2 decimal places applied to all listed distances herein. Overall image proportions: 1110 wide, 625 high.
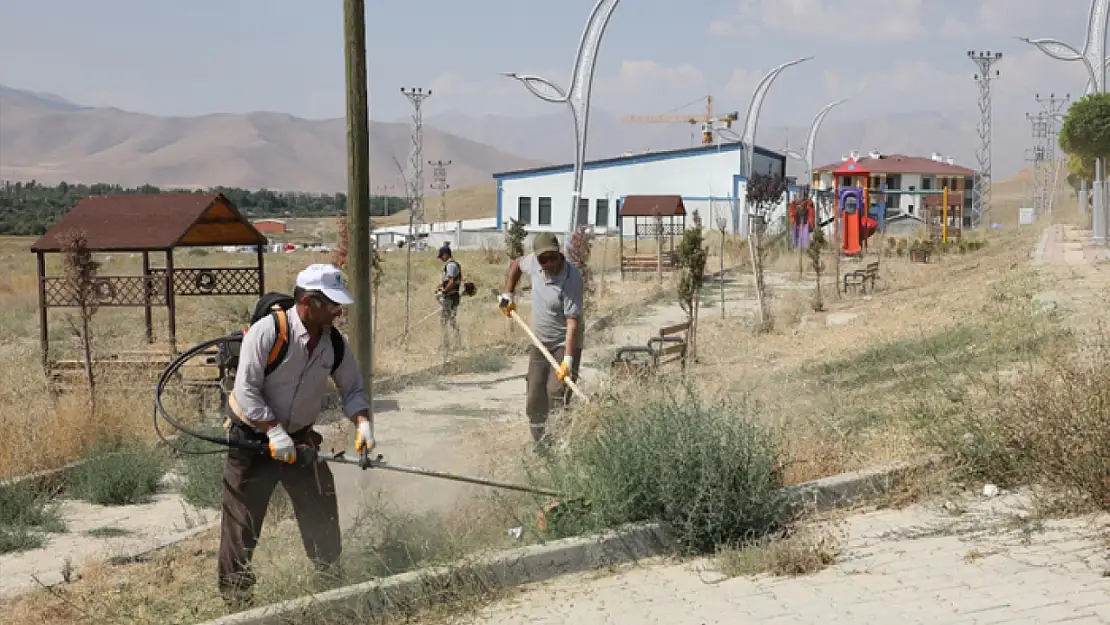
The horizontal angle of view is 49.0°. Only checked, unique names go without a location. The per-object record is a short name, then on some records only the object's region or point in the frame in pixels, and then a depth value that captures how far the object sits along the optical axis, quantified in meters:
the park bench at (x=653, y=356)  8.26
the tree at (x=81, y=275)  10.65
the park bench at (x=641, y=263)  33.56
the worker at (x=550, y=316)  8.19
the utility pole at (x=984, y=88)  66.31
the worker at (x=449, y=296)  16.00
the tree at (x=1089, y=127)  27.56
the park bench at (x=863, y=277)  24.81
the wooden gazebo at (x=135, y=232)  11.95
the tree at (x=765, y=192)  38.66
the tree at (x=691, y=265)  15.57
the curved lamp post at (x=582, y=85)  28.03
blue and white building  62.88
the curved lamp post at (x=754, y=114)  49.09
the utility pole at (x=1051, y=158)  77.12
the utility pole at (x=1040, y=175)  85.44
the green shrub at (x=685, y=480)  5.63
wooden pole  7.52
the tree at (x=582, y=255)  22.19
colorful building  103.44
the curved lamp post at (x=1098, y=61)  27.69
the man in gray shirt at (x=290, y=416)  5.13
